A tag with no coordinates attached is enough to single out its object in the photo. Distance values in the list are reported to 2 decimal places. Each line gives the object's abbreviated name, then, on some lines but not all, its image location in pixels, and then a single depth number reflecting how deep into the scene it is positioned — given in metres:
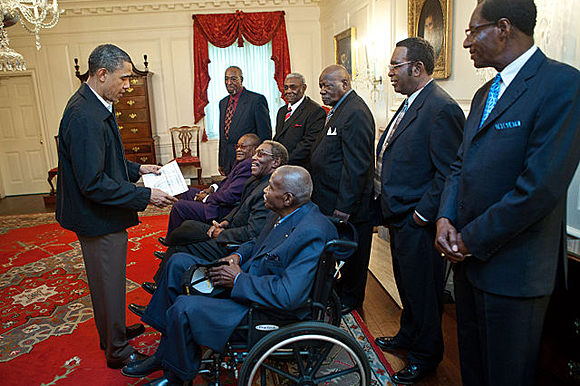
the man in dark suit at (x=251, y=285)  1.77
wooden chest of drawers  7.44
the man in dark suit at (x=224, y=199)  3.37
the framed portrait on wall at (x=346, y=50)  5.78
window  8.10
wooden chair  7.77
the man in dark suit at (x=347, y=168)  2.75
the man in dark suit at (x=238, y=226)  2.70
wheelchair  1.71
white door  7.89
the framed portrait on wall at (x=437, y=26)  3.16
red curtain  7.75
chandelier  3.73
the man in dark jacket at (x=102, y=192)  2.10
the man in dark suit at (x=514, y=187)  1.35
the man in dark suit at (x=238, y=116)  4.50
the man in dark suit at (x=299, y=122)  3.79
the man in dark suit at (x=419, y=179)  2.08
